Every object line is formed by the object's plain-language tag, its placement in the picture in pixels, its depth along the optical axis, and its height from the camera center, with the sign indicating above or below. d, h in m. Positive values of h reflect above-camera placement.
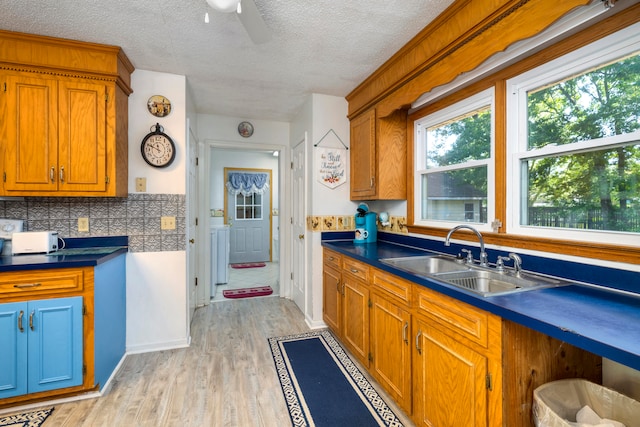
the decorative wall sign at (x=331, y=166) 3.09 +0.49
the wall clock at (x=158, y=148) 2.57 +0.56
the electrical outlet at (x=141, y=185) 2.57 +0.24
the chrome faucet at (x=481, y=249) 1.77 -0.22
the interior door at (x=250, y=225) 6.64 -0.27
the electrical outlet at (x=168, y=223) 2.62 -0.09
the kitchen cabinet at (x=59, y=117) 2.08 +0.69
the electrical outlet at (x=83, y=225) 2.42 -0.09
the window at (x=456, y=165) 2.00 +0.36
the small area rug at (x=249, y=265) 6.34 -1.11
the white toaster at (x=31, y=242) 2.07 -0.20
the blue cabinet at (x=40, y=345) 1.79 -0.81
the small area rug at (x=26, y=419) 1.71 -1.20
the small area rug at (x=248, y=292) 4.18 -1.14
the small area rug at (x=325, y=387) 1.77 -1.20
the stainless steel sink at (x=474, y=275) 1.47 -0.35
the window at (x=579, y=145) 1.31 +0.33
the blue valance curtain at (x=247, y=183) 6.55 +0.67
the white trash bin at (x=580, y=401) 1.13 -0.74
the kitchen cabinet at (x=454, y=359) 1.16 -0.66
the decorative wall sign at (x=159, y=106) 2.60 +0.93
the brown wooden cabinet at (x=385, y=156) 2.68 +0.52
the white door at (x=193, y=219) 3.21 -0.07
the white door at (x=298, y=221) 3.40 -0.10
